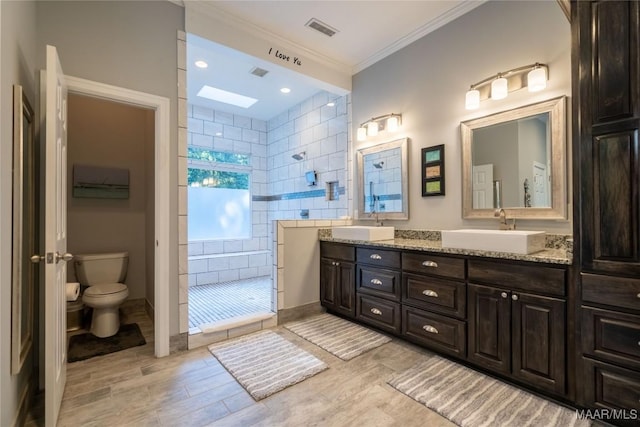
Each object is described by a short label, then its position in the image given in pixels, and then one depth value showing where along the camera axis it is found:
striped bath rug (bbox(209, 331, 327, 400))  1.96
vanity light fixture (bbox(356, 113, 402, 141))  3.17
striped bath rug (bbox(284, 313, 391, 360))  2.46
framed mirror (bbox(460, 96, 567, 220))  2.12
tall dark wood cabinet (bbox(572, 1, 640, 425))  1.46
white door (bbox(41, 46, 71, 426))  1.49
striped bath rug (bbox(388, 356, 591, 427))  1.60
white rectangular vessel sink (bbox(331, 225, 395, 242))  2.86
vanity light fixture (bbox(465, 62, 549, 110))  2.13
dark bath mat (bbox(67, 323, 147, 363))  2.38
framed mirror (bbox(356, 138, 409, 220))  3.12
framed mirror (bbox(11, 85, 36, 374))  1.46
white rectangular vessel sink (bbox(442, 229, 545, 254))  1.85
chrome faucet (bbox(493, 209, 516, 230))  2.33
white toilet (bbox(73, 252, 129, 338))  2.68
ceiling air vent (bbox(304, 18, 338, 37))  2.78
